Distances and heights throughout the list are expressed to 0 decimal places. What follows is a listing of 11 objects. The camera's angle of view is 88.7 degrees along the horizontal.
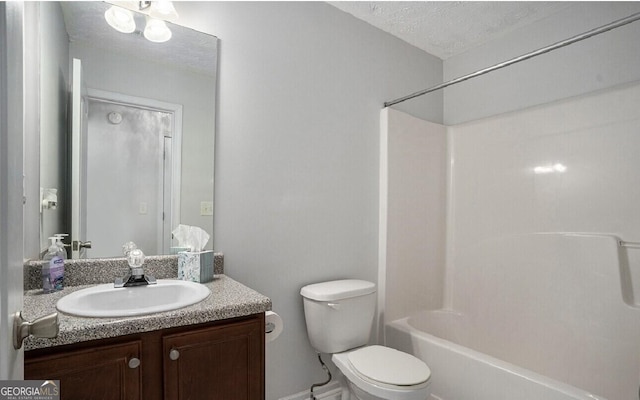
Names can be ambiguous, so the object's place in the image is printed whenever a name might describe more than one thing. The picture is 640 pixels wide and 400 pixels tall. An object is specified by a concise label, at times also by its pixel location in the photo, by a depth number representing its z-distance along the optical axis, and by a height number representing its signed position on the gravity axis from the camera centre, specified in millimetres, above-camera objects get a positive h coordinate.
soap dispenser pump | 1200 -279
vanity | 877 -467
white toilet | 1451 -803
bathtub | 1422 -867
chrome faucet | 1294 -325
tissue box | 1434 -313
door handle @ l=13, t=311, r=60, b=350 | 580 -242
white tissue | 1517 -194
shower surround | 1789 -295
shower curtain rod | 1254 +682
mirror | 1314 +294
